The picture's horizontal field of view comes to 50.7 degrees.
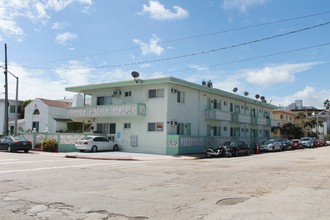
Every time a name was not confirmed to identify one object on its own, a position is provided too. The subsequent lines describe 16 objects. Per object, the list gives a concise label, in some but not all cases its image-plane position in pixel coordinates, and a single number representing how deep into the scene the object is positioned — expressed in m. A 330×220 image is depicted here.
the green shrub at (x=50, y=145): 31.70
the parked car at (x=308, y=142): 54.88
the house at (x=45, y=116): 50.59
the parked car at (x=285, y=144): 45.47
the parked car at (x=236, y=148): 30.00
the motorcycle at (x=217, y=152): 28.88
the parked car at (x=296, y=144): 50.84
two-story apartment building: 30.44
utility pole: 35.88
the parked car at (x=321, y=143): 62.67
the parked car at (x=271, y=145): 41.00
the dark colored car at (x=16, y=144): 30.67
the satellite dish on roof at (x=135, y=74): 30.99
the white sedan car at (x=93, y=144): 30.25
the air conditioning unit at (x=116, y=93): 33.66
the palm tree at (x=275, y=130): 63.98
